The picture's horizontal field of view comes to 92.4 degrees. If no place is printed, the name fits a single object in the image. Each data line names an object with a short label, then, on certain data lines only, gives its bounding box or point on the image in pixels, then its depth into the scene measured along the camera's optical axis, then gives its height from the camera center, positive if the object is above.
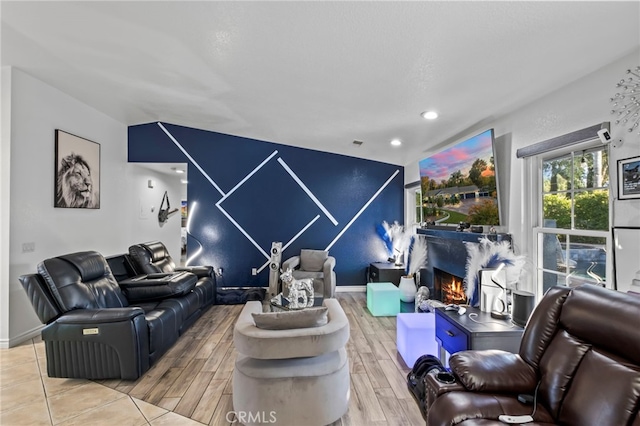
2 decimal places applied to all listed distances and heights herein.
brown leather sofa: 1.30 -0.77
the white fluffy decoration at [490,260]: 2.64 -0.40
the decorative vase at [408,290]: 4.69 -1.11
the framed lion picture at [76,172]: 3.85 +0.65
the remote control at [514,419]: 1.38 -0.92
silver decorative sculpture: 3.13 -0.79
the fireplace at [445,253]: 3.32 -0.47
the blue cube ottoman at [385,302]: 4.26 -1.17
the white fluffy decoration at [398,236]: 5.39 -0.34
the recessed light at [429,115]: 3.24 +1.10
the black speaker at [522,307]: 2.27 -0.67
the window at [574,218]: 2.12 -0.01
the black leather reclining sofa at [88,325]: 2.54 -0.90
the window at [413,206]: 5.44 +0.21
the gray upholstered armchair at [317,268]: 4.71 -0.83
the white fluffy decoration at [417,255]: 4.70 -0.59
